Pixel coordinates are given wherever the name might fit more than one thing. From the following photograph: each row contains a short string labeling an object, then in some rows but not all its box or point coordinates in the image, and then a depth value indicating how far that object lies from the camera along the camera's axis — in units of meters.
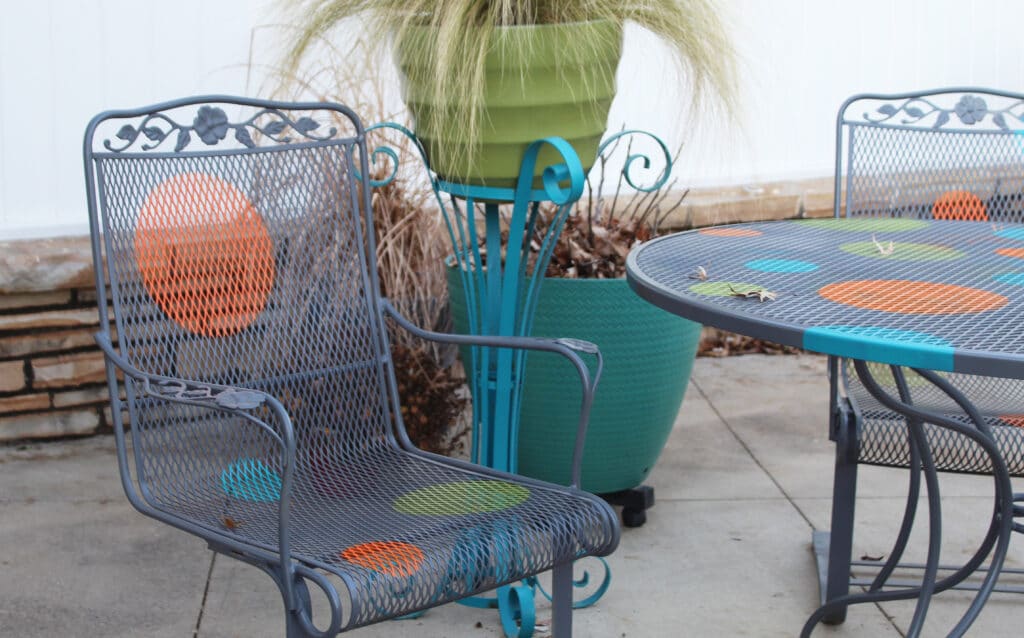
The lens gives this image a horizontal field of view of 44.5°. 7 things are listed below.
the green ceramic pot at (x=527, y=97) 2.48
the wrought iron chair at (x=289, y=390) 1.89
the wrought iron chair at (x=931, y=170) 2.96
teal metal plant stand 2.54
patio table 1.66
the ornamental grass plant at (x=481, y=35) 2.43
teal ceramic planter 2.95
